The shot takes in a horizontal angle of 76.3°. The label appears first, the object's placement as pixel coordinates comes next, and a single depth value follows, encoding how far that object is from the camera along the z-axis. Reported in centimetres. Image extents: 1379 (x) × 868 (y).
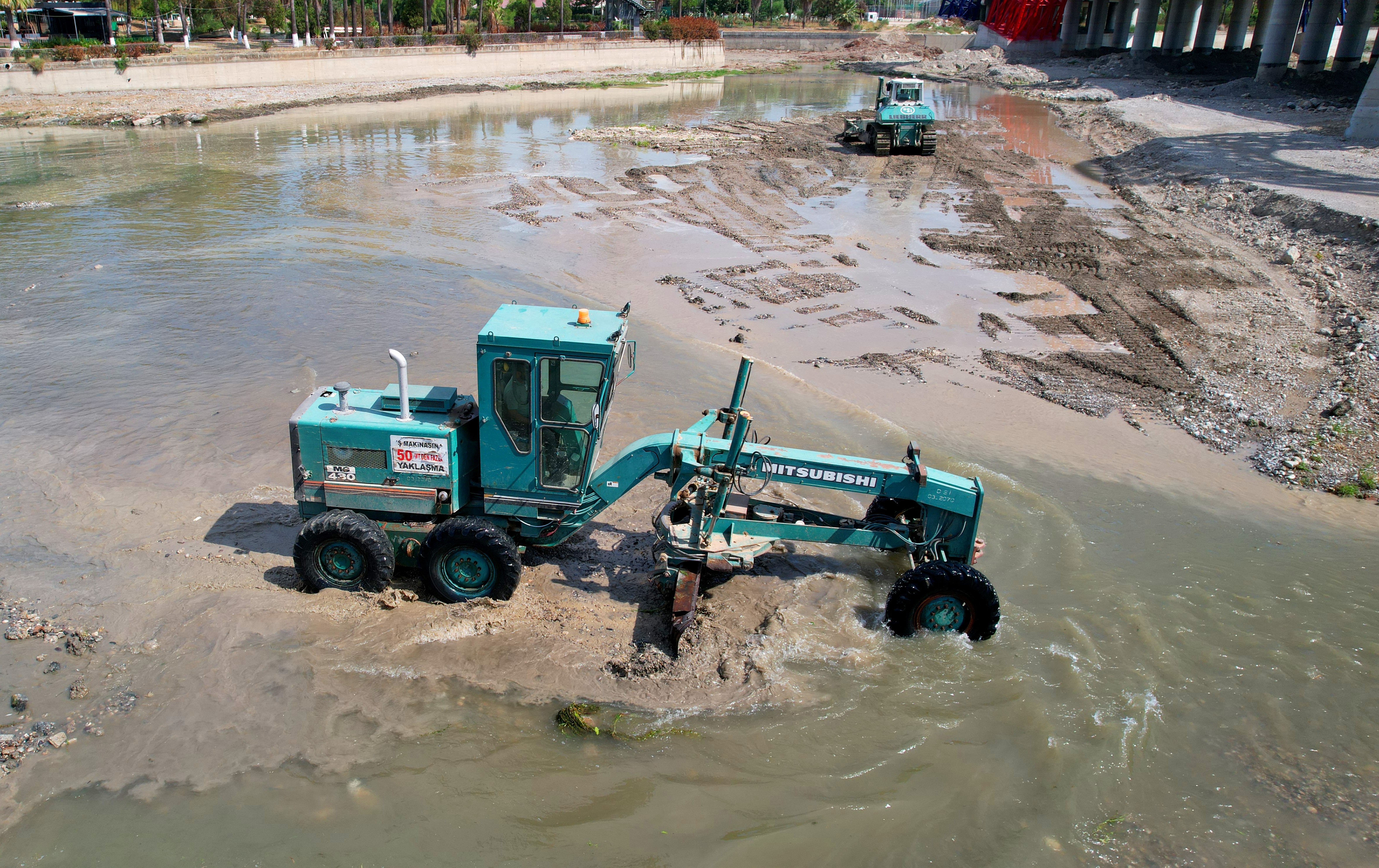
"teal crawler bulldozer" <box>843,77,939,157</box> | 2928
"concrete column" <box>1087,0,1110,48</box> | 7162
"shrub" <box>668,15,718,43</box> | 7031
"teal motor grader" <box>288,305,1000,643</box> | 679
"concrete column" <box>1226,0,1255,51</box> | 5744
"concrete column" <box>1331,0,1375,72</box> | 4225
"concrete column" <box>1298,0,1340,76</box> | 4222
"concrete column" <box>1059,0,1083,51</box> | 7281
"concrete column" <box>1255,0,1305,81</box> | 4128
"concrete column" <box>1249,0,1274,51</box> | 5431
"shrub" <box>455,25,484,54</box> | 5428
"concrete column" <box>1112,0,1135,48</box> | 7131
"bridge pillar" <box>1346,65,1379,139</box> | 2595
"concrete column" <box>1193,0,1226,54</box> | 5844
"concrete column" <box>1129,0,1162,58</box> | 6112
